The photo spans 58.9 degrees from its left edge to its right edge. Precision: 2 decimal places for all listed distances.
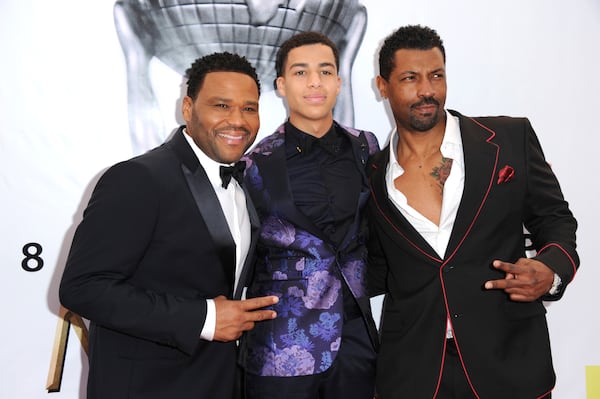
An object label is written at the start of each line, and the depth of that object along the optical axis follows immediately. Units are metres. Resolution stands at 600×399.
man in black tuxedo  1.46
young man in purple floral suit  1.87
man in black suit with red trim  1.78
